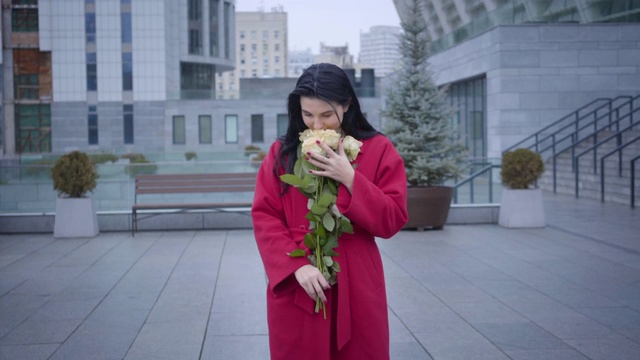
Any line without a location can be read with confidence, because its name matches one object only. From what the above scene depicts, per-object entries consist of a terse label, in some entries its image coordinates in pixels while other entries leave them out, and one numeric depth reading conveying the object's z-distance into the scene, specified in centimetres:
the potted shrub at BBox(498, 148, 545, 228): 1325
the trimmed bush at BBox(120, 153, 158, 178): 1416
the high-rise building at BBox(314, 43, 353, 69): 14950
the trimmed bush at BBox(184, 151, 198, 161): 1781
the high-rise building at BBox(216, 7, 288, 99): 17600
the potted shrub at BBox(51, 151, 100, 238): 1278
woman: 306
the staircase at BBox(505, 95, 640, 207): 1836
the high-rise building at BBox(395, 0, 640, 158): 2672
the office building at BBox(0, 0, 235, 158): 5784
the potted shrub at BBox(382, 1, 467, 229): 1299
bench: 1385
